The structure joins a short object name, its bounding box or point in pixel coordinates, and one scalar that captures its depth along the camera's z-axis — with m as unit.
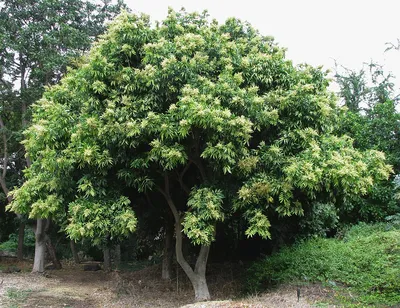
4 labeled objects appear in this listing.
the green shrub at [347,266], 7.97
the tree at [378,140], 13.47
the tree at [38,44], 14.39
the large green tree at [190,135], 7.07
